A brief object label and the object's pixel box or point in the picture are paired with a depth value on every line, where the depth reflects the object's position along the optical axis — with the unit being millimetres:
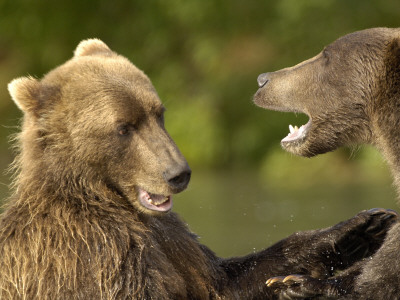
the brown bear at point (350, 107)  12297
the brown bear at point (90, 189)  11961
